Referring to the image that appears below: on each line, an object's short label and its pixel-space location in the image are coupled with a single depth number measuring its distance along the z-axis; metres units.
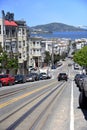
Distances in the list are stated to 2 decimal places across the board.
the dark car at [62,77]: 71.50
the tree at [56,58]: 191.62
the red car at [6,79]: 50.44
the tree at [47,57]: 164.25
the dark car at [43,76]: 81.65
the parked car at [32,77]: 67.31
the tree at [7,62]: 66.50
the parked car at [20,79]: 58.94
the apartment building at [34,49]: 127.82
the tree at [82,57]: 116.38
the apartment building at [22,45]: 93.96
